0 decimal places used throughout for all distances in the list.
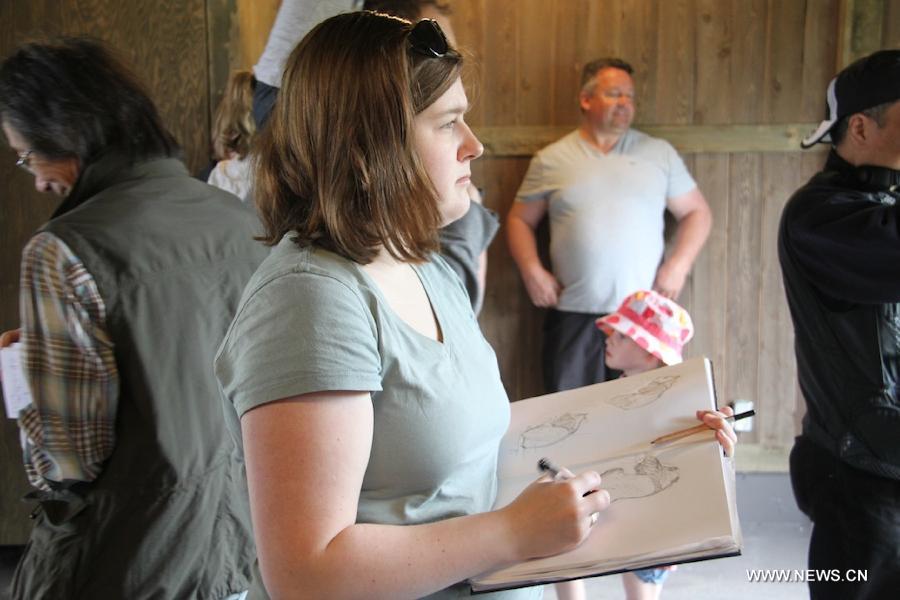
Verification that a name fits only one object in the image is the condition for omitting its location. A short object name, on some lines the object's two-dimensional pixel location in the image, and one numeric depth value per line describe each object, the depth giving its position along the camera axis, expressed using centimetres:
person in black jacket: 179
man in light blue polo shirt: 349
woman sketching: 87
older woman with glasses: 145
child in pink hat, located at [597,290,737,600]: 242
